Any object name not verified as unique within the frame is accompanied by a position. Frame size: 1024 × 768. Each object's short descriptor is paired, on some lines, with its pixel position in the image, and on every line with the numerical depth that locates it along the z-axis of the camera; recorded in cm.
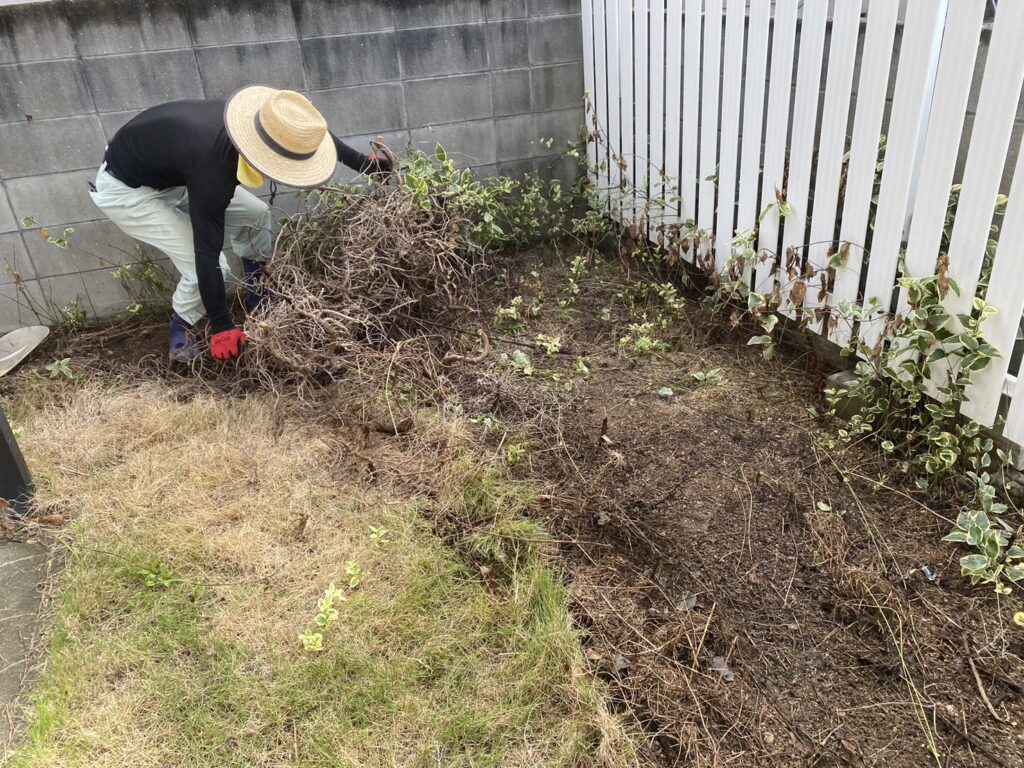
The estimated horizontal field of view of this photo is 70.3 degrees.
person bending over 303
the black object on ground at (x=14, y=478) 262
